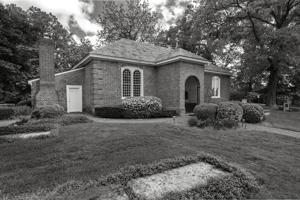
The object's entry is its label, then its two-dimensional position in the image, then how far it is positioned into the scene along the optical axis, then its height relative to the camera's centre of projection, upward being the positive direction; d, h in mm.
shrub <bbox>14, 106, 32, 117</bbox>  11747 -1086
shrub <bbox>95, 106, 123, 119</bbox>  10586 -1019
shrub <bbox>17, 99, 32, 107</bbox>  16784 -698
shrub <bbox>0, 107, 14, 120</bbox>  10831 -1120
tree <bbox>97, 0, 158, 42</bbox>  25578 +12455
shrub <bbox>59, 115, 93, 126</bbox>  7688 -1185
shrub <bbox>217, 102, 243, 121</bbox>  9219 -871
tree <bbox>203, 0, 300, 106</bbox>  13930 +6847
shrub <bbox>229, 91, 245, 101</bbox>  22623 +146
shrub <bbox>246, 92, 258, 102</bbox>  19922 +132
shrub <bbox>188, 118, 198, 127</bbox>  8734 -1396
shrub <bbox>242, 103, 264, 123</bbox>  10172 -1025
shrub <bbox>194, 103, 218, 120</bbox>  9141 -834
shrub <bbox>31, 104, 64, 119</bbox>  8555 -841
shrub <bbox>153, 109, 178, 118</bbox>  11094 -1193
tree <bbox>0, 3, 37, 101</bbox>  15430 +5026
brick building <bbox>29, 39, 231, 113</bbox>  11723 +1557
